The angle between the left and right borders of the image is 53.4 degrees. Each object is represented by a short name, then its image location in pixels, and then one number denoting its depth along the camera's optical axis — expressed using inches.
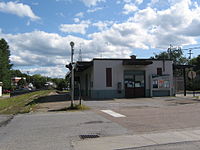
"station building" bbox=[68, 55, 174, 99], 821.3
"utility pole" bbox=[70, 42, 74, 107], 535.4
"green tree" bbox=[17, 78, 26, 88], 3980.2
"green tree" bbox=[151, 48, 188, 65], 2562.5
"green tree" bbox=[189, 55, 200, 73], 2369.1
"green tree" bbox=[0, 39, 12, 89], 2175.9
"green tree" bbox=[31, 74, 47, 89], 4685.4
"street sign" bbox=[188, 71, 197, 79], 833.2
